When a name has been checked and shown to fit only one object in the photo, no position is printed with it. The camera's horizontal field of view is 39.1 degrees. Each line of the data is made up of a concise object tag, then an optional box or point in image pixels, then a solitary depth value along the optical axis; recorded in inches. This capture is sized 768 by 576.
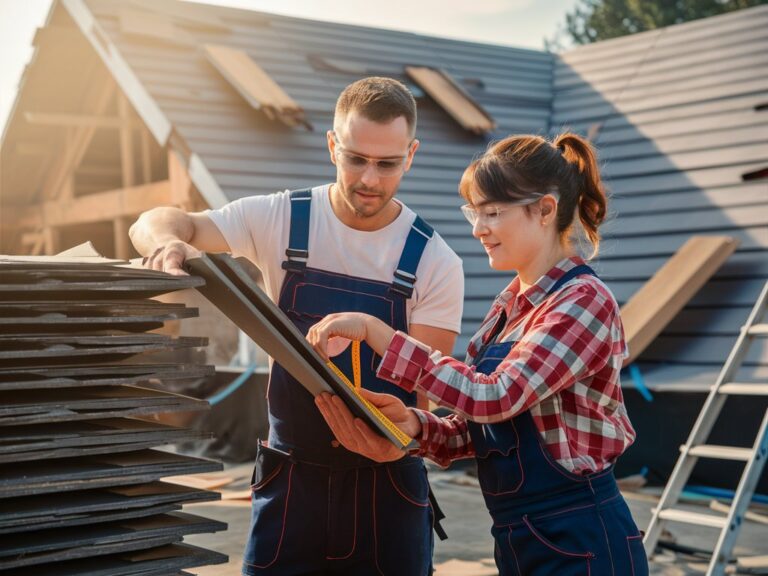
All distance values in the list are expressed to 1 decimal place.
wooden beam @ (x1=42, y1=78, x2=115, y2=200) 457.0
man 111.4
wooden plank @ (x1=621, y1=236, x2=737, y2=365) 307.9
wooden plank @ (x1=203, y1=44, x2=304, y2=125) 368.2
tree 1029.2
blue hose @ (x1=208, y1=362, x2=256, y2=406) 360.8
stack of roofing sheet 79.0
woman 87.1
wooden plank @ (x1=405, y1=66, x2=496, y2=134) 415.8
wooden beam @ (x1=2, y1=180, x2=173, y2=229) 420.5
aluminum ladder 210.2
